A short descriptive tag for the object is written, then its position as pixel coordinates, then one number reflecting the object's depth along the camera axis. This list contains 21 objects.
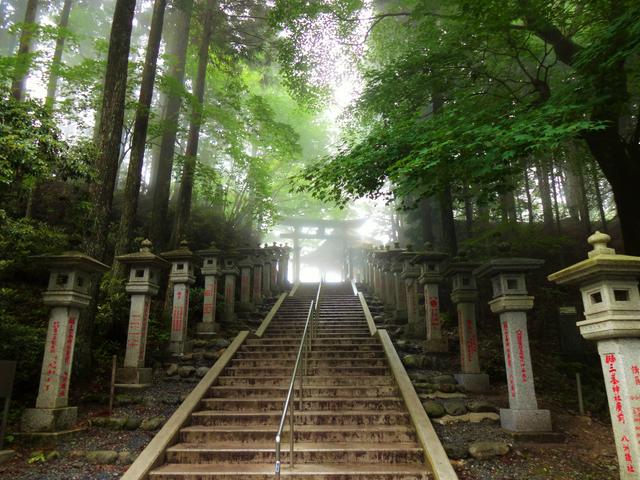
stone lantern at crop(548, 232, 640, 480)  4.35
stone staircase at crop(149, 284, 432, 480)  5.38
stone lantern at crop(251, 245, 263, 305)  15.87
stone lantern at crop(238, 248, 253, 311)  14.70
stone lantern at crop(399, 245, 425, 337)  11.44
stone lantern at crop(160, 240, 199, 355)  9.91
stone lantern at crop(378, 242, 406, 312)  14.62
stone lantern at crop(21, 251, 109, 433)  6.21
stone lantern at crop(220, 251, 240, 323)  12.99
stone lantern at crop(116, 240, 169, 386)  8.26
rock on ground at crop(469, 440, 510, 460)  5.55
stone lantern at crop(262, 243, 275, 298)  17.44
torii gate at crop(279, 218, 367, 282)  33.31
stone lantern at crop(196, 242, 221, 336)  11.47
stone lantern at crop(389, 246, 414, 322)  13.09
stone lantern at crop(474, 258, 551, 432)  6.21
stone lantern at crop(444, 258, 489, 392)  8.18
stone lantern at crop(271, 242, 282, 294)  18.80
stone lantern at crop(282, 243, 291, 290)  20.83
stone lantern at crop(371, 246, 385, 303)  16.84
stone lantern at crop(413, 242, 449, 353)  10.06
